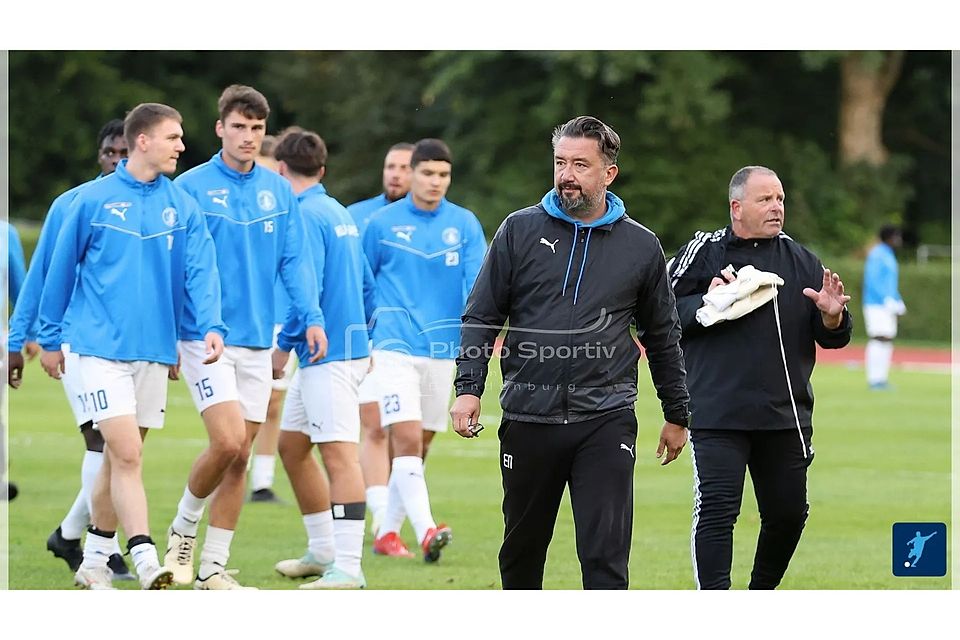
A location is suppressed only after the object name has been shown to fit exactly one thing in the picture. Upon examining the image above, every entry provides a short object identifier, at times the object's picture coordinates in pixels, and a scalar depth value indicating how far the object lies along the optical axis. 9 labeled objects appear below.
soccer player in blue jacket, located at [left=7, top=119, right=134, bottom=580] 15.88
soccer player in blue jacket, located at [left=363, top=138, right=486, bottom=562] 19.41
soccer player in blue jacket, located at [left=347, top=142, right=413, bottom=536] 19.86
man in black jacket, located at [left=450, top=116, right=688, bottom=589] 12.67
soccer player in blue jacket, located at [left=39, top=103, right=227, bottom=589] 15.10
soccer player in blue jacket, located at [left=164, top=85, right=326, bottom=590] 16.16
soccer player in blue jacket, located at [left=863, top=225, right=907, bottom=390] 45.50
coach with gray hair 14.67
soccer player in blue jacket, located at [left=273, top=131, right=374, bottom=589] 16.81
